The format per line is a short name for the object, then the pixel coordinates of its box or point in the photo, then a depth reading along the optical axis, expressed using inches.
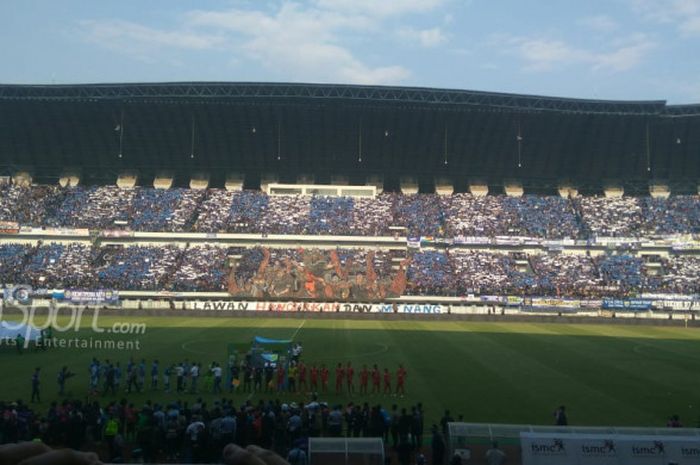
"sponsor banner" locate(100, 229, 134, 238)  2608.3
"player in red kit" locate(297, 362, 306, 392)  910.4
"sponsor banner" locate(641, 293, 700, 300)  2214.6
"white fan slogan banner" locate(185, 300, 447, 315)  2192.4
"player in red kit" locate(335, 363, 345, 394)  902.4
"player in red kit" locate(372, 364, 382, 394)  878.4
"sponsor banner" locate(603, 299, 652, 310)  2198.6
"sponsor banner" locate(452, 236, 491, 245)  2655.0
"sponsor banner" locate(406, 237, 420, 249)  2659.9
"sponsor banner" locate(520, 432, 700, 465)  480.7
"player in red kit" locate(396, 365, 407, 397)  877.2
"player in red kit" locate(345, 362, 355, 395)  890.7
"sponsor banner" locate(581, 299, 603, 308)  2201.0
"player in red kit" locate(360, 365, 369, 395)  891.4
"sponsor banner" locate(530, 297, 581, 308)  2214.6
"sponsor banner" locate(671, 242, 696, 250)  2542.6
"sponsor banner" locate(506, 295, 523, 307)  2274.1
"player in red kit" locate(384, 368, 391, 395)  872.3
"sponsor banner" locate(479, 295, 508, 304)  2290.8
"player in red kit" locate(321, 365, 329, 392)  905.8
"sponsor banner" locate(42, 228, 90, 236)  2586.1
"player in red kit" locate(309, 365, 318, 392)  900.0
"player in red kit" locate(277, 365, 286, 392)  913.1
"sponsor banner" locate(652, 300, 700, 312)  2185.0
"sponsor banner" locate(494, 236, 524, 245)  2647.6
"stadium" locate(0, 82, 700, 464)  1529.3
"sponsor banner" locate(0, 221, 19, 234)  2534.4
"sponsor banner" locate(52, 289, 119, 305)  2196.1
